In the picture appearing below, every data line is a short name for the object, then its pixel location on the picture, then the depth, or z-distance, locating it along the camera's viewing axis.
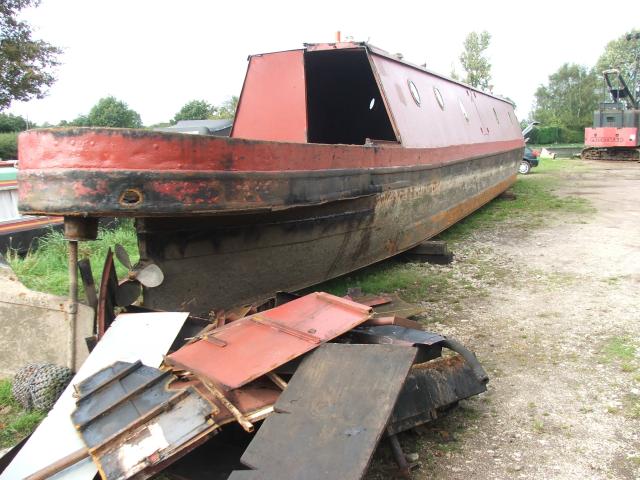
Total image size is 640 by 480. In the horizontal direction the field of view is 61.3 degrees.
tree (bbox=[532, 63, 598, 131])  57.19
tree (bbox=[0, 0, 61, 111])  17.53
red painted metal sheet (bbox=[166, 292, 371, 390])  2.51
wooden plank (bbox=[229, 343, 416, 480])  2.02
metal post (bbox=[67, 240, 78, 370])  3.13
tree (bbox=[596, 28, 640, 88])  56.46
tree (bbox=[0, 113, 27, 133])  38.56
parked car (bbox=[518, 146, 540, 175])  18.79
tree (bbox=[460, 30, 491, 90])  48.81
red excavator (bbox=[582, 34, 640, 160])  22.84
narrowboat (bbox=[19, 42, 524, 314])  2.81
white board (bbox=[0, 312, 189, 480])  2.32
